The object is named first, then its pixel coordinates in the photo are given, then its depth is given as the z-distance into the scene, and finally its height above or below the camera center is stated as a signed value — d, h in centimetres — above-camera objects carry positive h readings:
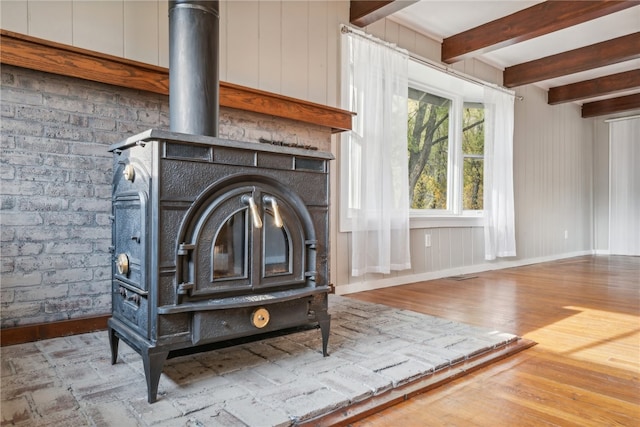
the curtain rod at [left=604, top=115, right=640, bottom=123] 629 +152
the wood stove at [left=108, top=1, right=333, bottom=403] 131 -5
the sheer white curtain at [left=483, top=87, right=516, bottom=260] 458 +43
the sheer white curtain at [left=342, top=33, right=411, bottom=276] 322 +46
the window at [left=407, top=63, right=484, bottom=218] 408 +76
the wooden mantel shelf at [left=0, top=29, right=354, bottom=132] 167 +67
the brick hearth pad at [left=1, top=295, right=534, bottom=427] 119 -56
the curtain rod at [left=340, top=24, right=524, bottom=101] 323 +145
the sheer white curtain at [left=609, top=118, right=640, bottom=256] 635 +47
